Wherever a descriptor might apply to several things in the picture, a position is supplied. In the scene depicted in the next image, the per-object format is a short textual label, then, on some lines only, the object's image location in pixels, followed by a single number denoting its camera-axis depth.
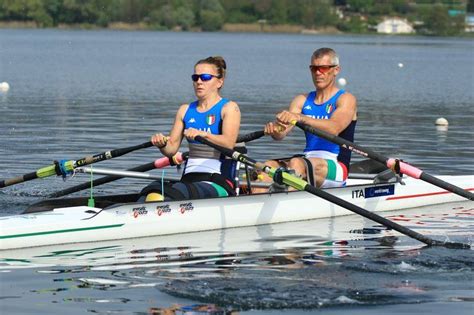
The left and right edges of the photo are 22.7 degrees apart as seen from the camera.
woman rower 12.33
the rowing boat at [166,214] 11.36
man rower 13.27
